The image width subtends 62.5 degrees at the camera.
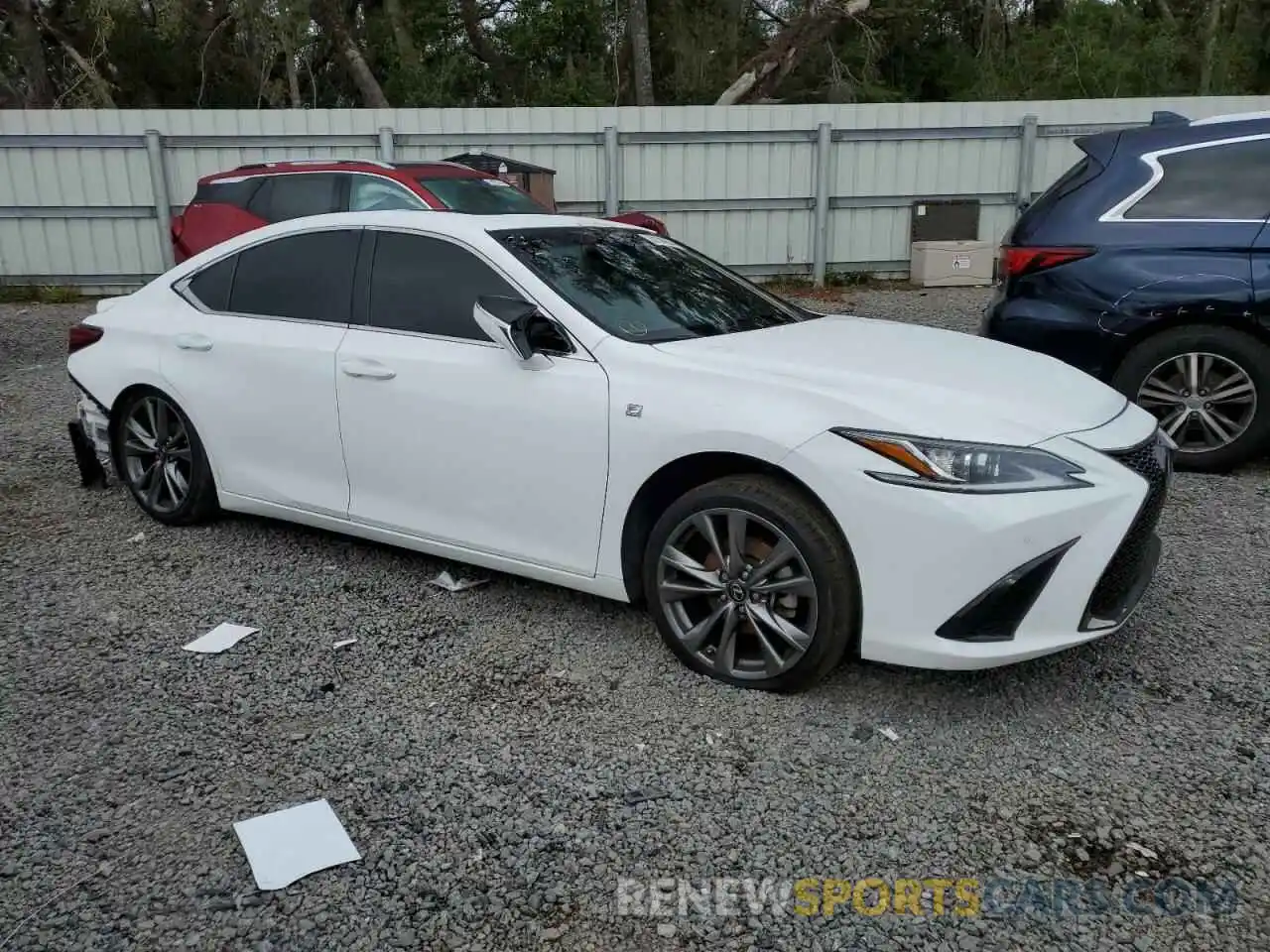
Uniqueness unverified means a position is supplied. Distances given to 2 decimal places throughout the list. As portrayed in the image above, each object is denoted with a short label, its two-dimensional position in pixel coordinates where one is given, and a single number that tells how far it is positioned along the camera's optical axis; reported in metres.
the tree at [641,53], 22.56
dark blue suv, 5.28
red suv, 9.68
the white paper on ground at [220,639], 3.81
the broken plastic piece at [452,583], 4.32
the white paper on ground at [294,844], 2.58
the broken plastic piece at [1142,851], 2.60
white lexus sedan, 3.02
